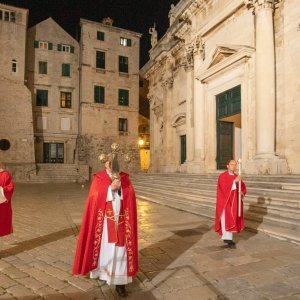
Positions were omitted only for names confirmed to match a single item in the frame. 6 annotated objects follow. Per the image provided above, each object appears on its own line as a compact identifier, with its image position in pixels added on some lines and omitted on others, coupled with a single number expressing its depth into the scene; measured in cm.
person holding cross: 378
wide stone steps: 689
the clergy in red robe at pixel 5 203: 530
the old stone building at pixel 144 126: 4109
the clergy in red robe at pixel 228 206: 591
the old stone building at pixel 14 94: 2973
